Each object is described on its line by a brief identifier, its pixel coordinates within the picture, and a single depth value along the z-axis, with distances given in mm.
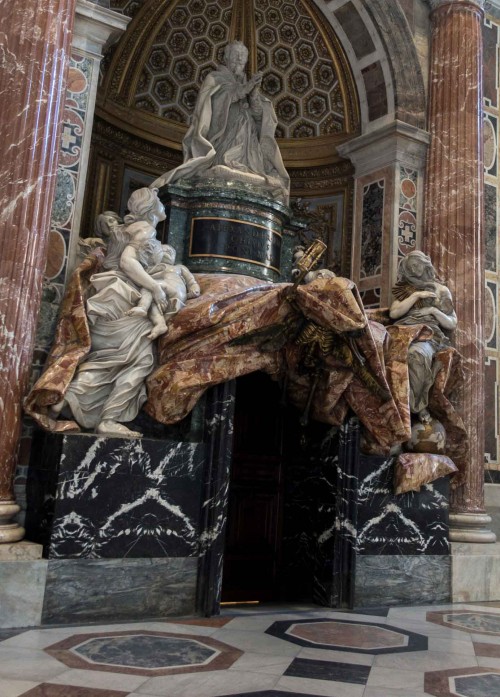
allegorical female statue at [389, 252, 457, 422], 6387
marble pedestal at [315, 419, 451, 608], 5648
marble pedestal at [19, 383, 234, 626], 4527
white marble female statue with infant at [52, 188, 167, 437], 4922
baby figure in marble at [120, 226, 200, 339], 5125
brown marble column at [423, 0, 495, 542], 7137
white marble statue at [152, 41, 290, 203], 6832
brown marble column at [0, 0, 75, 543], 4688
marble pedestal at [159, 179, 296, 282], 6438
